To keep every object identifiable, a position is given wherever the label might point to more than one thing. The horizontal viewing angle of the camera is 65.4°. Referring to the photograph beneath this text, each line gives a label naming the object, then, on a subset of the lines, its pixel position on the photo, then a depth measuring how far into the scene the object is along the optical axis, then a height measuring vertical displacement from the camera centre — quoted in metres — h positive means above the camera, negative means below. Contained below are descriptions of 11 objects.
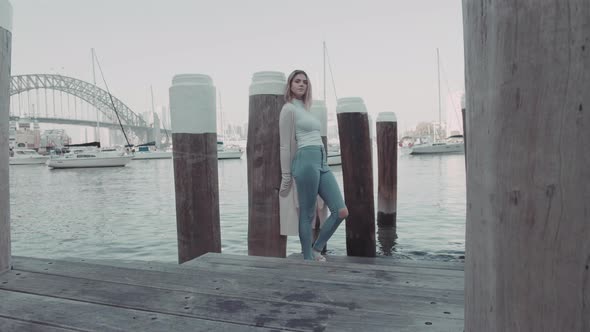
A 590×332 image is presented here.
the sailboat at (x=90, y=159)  37.62 -0.41
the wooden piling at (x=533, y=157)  0.80 -0.03
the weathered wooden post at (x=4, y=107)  2.05 +0.23
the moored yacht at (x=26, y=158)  49.84 -0.18
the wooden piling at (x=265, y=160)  3.16 -0.07
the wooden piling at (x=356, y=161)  4.25 -0.13
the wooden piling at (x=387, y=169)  7.18 -0.36
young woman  3.13 -0.10
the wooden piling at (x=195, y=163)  2.88 -0.07
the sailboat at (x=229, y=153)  53.38 -0.30
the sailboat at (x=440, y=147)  49.84 -0.27
